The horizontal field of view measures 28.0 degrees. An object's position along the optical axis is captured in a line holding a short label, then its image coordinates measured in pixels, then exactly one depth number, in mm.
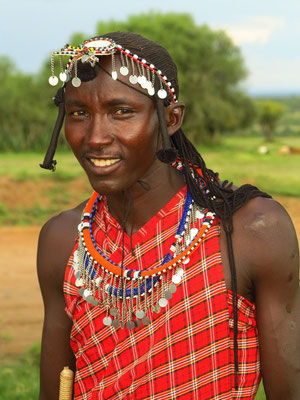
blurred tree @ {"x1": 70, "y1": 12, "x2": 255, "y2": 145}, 27500
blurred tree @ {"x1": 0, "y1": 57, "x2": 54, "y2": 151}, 22031
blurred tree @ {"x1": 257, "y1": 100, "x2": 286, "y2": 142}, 34719
